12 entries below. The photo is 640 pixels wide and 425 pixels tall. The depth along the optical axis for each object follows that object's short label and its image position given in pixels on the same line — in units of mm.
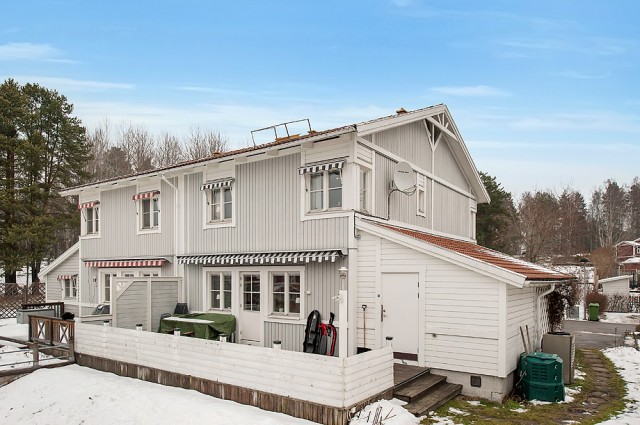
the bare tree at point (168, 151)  42469
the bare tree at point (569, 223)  48938
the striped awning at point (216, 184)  13711
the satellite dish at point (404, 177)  12352
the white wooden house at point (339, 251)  9898
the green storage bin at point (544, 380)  9758
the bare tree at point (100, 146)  40719
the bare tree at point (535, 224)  34344
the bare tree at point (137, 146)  42294
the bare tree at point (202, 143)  41344
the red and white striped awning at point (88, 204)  18391
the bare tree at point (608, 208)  61853
